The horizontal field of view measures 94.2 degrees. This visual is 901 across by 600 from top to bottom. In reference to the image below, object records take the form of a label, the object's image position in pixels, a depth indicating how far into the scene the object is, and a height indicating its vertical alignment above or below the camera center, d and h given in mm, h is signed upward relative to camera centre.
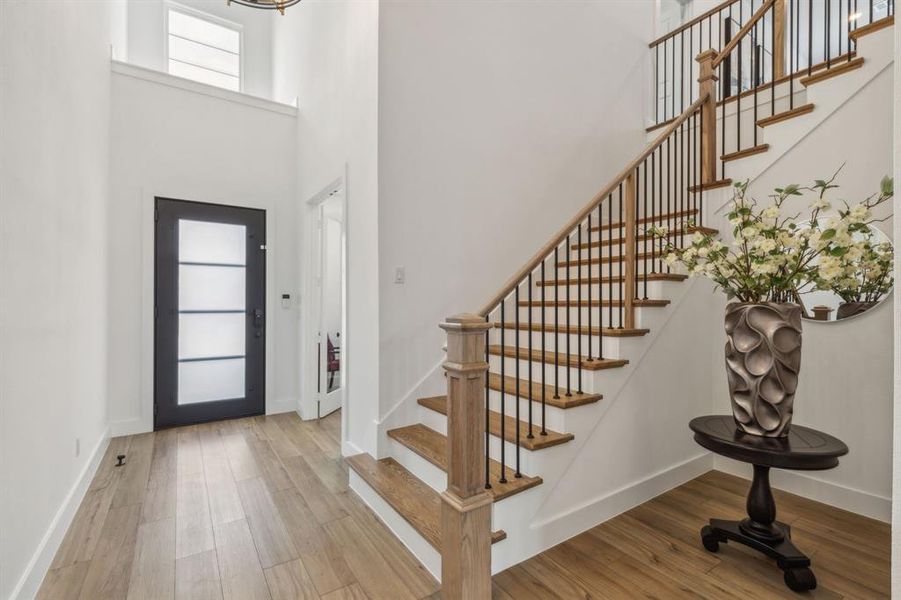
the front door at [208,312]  4008 -177
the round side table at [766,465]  1736 -693
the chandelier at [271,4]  3422 +2403
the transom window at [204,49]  5332 +3216
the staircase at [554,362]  1763 -363
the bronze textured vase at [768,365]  1894 -301
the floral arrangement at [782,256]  1699 +196
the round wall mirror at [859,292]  1927 +47
